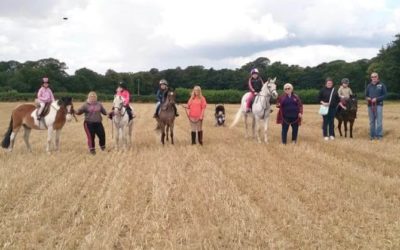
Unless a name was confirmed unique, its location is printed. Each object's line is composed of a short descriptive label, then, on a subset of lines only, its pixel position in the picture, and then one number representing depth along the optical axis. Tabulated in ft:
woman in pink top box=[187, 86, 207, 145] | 54.39
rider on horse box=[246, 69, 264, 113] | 57.21
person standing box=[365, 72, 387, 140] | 56.34
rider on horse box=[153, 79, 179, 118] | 54.34
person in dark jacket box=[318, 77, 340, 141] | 57.21
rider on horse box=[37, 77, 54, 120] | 49.26
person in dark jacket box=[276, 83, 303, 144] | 53.83
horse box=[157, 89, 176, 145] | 54.60
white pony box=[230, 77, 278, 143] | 55.36
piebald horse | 49.42
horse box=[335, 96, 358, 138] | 59.93
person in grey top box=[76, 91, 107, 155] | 50.20
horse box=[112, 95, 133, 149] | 51.08
